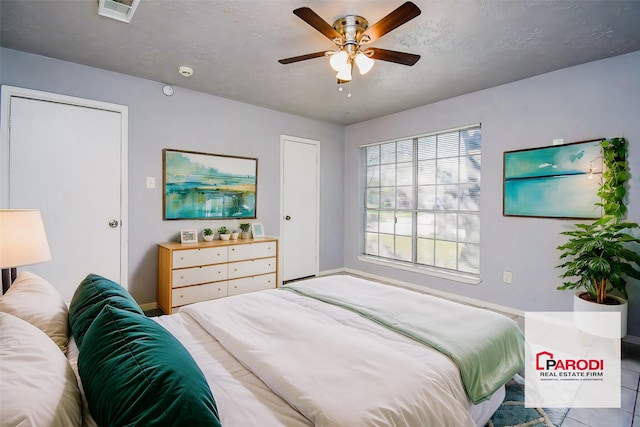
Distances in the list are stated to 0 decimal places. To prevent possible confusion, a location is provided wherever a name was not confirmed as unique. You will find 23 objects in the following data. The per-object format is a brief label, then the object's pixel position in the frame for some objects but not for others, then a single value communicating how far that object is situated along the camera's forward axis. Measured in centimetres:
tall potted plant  245
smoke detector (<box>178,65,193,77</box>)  308
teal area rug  174
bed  82
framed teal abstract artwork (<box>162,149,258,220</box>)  365
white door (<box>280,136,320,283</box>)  471
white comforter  103
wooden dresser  330
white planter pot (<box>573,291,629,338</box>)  244
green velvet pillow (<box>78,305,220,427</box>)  74
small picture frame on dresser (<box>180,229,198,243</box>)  362
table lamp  153
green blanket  142
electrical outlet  348
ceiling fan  206
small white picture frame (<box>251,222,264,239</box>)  421
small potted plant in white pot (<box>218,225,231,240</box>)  386
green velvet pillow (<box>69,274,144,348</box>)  125
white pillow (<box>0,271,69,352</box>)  127
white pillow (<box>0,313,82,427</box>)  69
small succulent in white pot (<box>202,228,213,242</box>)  376
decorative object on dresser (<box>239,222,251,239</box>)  412
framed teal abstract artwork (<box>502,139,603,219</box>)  292
